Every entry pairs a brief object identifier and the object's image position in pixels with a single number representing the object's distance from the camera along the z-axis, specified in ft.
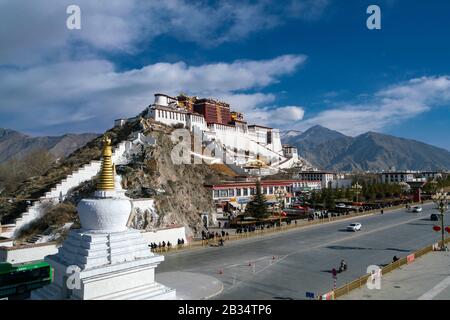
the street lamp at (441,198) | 109.09
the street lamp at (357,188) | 225.50
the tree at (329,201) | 198.29
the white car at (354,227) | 135.44
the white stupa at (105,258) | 44.21
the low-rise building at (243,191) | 179.32
